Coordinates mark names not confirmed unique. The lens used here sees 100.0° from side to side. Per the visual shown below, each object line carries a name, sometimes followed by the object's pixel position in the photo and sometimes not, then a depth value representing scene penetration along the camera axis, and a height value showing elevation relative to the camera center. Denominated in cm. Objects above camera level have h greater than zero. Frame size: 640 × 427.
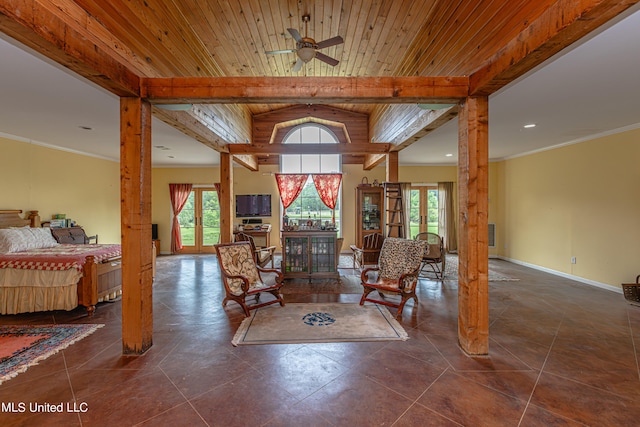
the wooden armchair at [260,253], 504 -81
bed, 357 -88
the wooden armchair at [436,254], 544 -86
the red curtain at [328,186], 794 +80
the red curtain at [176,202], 852 +39
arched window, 824 +128
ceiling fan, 332 +212
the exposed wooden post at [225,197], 577 +36
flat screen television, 829 +26
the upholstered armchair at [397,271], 373 -90
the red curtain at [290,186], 789 +80
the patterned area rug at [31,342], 246 -136
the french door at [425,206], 853 +19
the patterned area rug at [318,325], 295 -137
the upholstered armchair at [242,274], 371 -91
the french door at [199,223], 870 -30
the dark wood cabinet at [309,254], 523 -81
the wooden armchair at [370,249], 566 -77
